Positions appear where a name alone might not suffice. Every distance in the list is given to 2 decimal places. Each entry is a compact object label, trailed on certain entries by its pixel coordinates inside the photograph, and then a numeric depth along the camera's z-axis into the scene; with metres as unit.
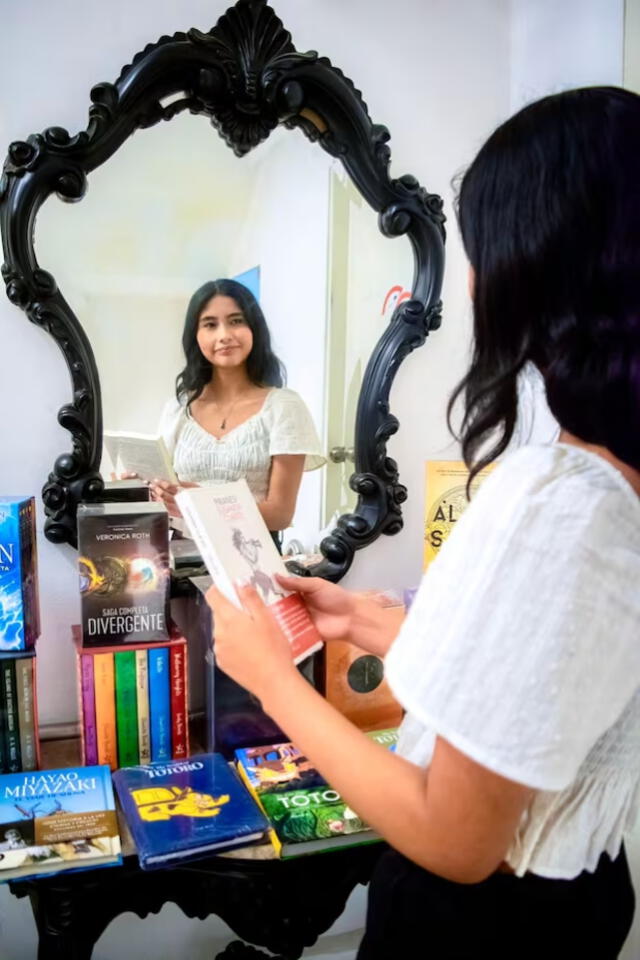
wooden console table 0.98
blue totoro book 0.98
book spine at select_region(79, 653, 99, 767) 1.16
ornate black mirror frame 1.19
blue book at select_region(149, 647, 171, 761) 1.19
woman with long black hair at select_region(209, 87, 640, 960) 0.54
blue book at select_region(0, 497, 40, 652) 1.09
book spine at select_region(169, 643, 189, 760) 1.21
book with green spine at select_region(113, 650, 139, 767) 1.17
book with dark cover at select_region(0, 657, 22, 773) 1.11
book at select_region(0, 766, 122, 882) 0.94
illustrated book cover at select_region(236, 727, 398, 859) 1.03
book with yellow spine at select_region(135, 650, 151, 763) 1.18
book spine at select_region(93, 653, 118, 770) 1.16
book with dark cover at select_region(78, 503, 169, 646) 1.16
